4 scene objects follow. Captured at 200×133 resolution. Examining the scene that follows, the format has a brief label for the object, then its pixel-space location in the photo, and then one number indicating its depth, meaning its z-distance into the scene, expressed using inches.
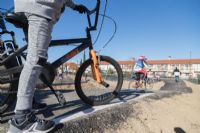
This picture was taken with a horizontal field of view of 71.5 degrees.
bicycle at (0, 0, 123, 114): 74.9
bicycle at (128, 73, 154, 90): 299.4
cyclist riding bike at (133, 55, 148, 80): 299.4
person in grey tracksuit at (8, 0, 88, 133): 59.3
